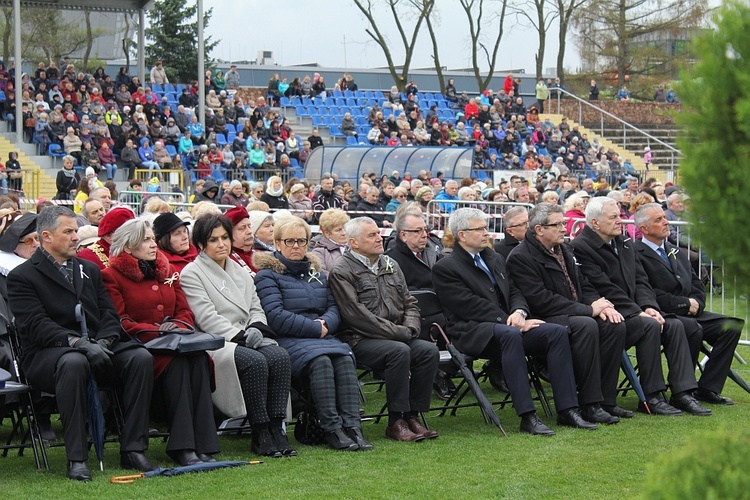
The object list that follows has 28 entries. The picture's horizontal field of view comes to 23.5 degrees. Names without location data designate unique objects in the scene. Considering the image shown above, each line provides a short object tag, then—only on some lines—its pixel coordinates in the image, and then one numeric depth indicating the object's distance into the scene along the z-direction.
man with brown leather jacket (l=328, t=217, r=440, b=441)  12.03
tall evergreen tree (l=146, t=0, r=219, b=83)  78.22
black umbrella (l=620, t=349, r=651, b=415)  13.84
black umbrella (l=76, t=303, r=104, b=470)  10.38
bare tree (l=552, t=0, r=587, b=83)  82.75
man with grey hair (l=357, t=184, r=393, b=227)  28.28
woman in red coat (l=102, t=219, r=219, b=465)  10.61
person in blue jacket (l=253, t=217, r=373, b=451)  11.48
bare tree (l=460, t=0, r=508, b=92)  84.65
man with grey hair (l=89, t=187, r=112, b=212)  19.40
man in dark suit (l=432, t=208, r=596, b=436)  12.70
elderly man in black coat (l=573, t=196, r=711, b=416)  13.89
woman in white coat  11.16
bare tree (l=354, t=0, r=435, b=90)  83.05
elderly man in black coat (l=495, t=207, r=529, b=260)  15.66
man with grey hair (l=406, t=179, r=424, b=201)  31.11
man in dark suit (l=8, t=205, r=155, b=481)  10.12
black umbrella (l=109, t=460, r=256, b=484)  10.00
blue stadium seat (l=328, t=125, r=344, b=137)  57.35
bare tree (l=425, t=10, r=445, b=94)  82.59
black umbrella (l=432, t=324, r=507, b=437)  12.35
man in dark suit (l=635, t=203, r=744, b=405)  14.41
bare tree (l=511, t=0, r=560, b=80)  83.41
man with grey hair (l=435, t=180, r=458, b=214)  27.97
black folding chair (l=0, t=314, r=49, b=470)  10.36
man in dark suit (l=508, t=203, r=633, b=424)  13.13
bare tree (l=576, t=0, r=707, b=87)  81.67
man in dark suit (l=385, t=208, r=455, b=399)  14.13
